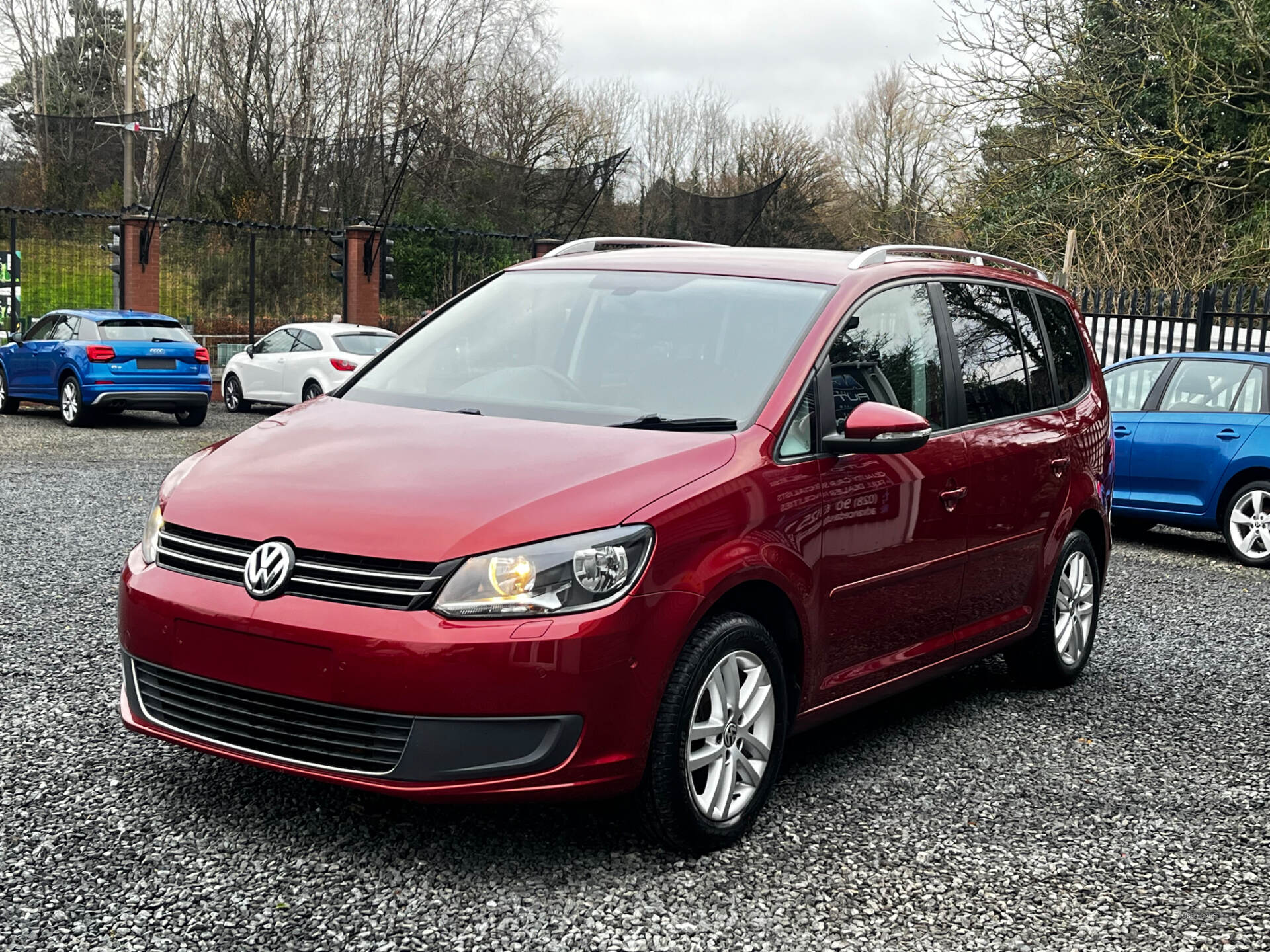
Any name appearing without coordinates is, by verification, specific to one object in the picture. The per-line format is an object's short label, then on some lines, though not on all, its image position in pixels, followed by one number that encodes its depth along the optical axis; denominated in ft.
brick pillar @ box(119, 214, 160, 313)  83.30
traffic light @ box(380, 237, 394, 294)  89.30
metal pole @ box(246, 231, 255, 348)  84.79
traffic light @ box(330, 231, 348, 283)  88.17
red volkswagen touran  11.02
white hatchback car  65.87
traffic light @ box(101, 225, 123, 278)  83.05
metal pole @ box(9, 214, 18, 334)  74.79
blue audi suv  58.80
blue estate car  32.81
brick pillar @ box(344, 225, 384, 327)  90.02
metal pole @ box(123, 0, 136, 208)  103.60
